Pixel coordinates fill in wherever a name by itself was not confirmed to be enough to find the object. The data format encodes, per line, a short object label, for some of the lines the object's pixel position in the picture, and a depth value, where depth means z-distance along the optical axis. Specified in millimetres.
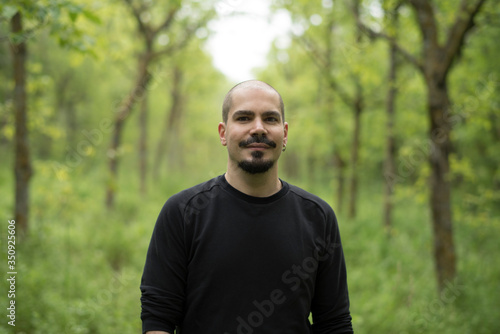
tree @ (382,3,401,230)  9992
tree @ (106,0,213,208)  10297
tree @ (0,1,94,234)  5719
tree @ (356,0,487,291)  5582
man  1974
